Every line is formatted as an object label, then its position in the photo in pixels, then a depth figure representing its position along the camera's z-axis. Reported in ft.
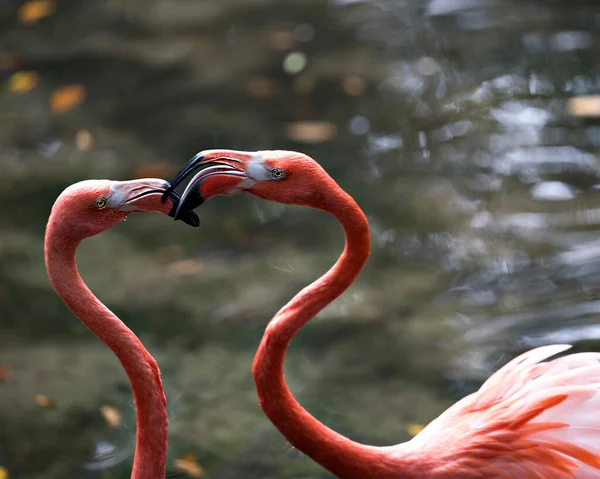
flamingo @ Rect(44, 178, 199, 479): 16.01
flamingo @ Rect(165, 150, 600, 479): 17.24
